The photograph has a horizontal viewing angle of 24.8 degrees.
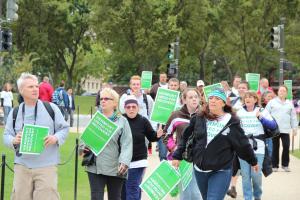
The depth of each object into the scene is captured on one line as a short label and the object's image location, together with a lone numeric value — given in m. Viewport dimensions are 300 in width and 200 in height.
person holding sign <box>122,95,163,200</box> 8.37
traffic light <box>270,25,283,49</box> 24.93
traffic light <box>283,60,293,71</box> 27.69
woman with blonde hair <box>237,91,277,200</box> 9.95
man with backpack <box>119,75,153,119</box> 11.94
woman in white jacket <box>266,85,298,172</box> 14.52
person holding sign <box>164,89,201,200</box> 8.51
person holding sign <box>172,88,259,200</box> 7.17
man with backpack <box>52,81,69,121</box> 26.28
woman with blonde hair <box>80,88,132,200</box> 7.33
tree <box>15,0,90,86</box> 53.09
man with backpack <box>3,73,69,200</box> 7.09
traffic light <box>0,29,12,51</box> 23.05
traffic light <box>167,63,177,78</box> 37.28
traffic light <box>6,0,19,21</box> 22.03
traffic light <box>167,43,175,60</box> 37.59
